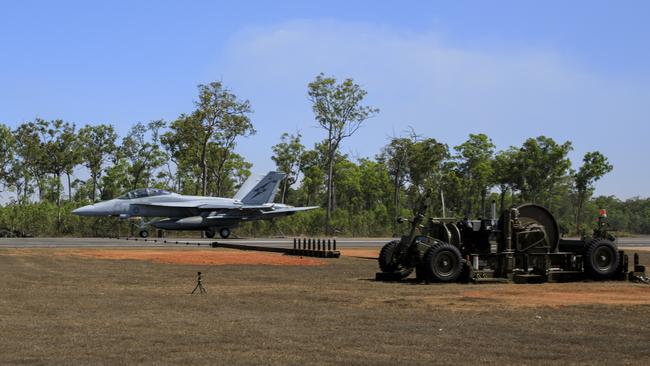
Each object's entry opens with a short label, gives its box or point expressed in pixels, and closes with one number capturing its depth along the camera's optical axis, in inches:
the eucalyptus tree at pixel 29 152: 2942.9
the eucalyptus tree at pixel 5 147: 2910.9
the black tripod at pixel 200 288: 690.8
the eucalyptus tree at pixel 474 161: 3075.8
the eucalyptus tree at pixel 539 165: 2861.7
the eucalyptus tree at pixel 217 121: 2815.0
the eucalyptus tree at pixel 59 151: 2979.8
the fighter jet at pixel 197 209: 2192.4
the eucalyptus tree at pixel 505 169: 2928.2
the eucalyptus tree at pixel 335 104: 2982.3
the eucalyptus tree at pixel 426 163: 3065.9
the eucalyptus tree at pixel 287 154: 3435.0
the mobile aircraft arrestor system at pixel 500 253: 818.8
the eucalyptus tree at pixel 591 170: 2957.7
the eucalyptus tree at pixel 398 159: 3166.8
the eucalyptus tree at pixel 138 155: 3159.5
